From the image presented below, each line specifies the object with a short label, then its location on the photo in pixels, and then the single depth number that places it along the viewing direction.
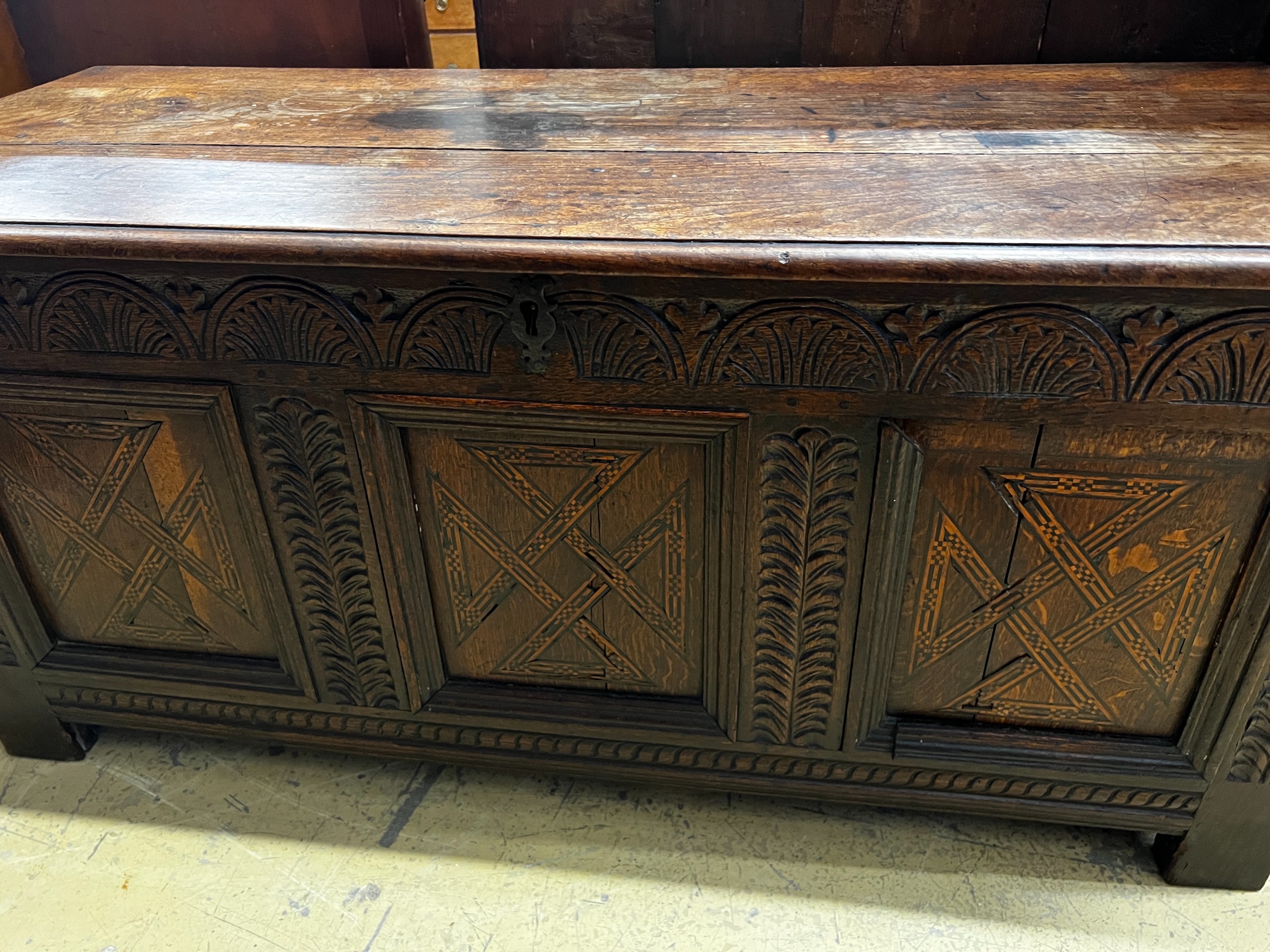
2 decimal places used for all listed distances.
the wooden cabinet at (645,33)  1.46
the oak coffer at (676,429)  0.94
